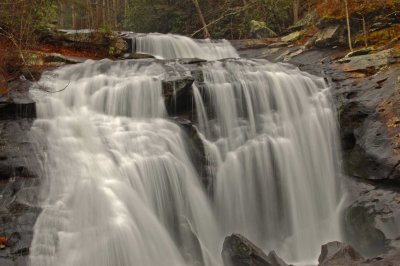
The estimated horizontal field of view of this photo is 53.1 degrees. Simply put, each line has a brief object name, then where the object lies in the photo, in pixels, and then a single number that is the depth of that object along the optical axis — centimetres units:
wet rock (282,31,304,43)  1625
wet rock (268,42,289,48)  1598
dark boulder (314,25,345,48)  1370
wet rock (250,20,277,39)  1819
